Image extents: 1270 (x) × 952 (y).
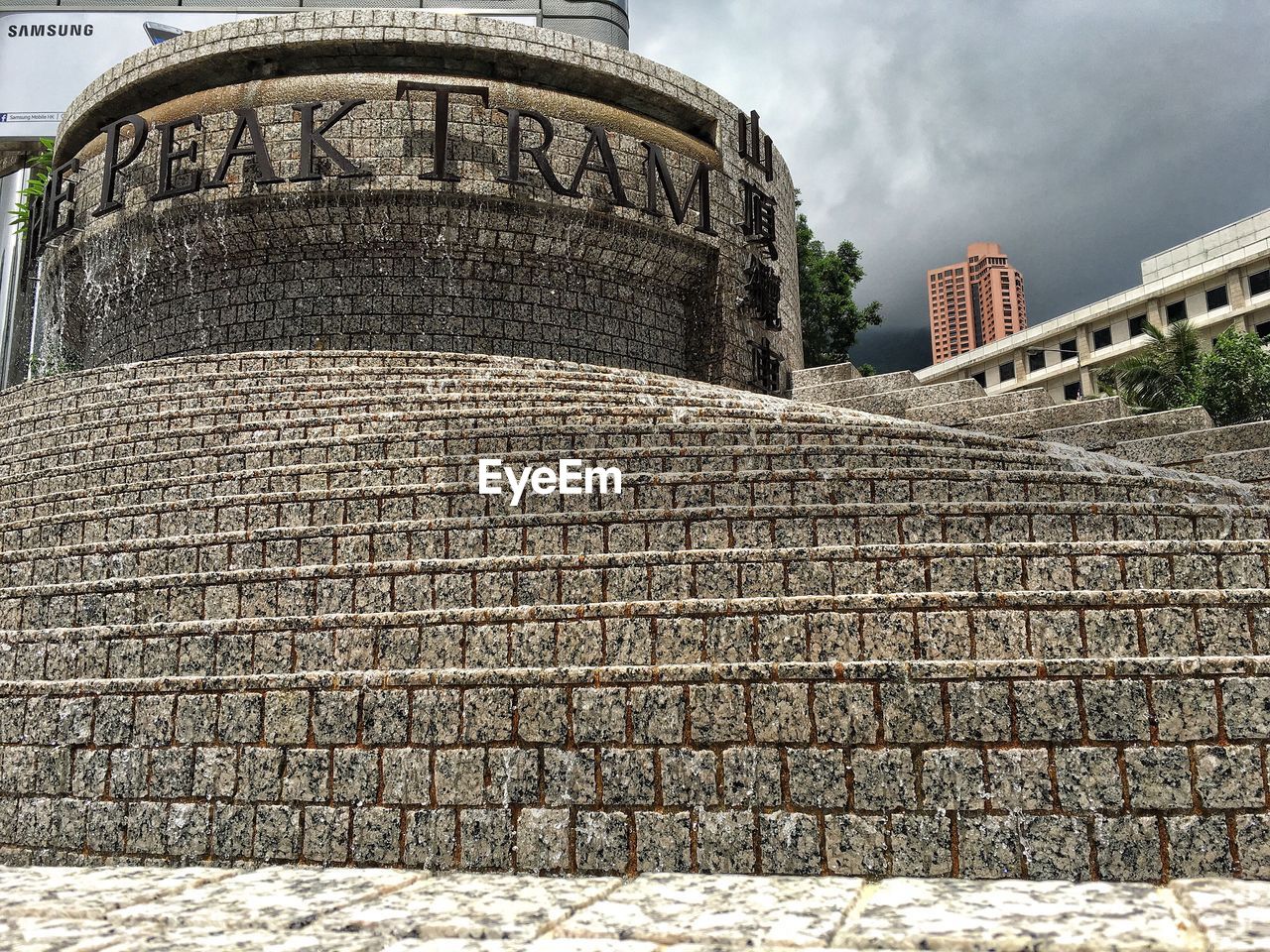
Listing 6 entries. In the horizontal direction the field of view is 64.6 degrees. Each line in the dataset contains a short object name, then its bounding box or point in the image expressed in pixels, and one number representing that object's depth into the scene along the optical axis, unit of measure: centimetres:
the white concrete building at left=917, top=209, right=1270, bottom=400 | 4319
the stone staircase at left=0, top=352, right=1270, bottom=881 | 340
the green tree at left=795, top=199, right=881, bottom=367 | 2672
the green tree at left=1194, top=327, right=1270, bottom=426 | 2470
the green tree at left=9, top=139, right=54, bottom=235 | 1641
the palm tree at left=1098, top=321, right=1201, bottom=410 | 3006
